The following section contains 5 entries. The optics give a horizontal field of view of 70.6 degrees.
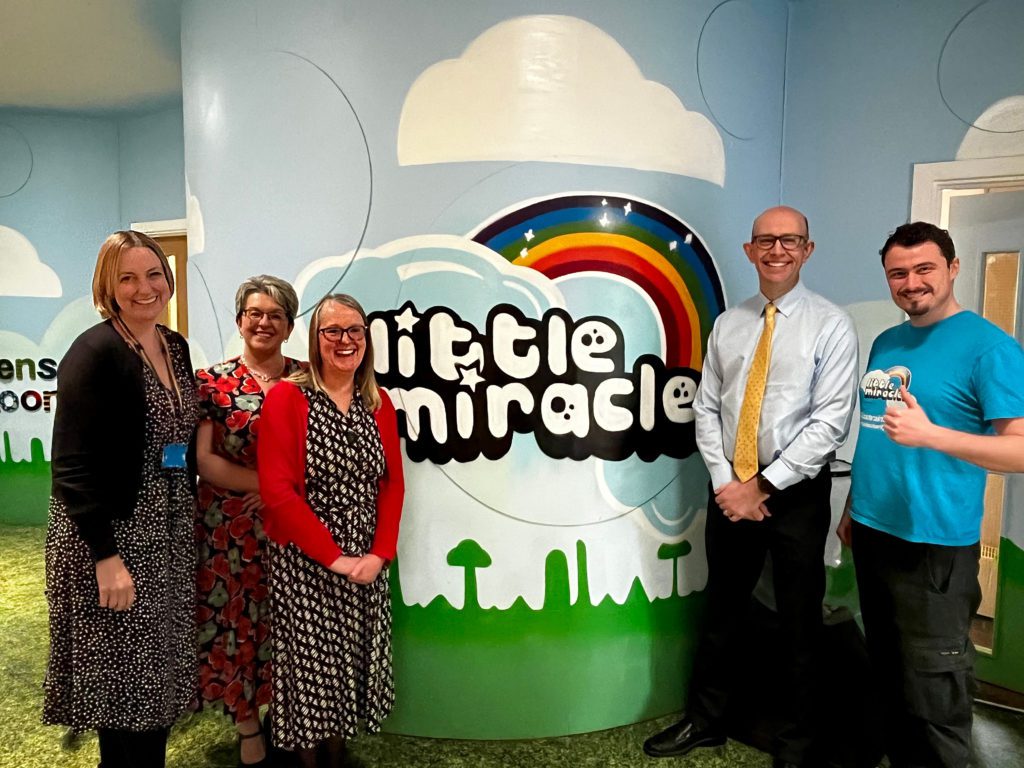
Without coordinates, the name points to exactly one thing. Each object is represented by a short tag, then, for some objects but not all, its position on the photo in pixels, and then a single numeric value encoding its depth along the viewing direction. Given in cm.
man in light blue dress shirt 207
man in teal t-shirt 174
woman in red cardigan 189
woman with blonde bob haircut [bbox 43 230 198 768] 161
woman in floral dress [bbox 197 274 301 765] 200
